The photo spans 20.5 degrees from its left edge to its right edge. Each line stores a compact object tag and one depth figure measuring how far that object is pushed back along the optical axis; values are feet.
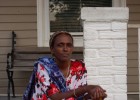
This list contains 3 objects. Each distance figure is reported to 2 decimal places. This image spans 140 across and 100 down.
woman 8.00
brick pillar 11.34
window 21.91
